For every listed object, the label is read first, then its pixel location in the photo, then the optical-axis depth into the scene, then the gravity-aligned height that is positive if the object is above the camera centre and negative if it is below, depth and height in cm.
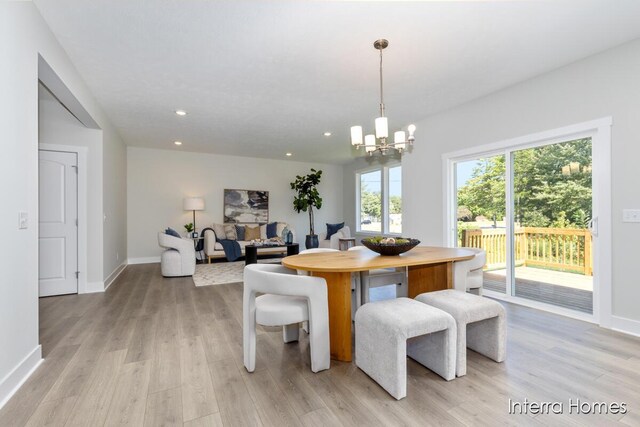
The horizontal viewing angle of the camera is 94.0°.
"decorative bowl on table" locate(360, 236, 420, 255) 243 -26
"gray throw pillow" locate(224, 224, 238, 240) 676 -38
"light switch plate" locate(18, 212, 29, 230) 194 -3
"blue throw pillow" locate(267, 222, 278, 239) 727 -39
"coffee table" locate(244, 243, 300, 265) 547 -73
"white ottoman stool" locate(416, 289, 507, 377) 197 -75
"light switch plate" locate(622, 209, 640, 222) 262 -2
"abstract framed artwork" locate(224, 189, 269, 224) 737 +21
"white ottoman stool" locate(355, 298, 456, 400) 172 -79
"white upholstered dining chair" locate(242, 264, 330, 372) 192 -64
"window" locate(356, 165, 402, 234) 682 +33
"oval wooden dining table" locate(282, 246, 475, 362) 208 -37
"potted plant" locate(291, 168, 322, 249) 770 +54
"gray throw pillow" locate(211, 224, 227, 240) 679 -38
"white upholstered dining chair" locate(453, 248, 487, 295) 260 -56
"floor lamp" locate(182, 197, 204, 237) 658 +24
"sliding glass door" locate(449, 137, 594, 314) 308 -8
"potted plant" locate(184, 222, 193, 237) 669 -30
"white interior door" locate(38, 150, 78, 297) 382 -10
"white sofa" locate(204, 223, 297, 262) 635 -73
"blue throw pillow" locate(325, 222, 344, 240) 718 -37
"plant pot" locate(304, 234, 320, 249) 732 -66
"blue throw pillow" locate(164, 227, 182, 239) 541 -33
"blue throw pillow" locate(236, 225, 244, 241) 689 -41
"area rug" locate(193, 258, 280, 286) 475 -105
